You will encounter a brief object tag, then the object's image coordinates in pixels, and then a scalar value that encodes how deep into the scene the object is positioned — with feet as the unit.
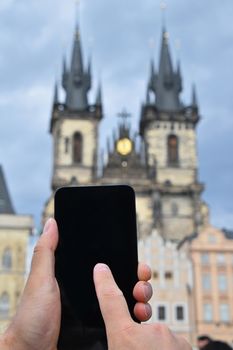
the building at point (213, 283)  116.57
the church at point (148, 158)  162.71
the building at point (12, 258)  111.45
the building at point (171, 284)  116.78
